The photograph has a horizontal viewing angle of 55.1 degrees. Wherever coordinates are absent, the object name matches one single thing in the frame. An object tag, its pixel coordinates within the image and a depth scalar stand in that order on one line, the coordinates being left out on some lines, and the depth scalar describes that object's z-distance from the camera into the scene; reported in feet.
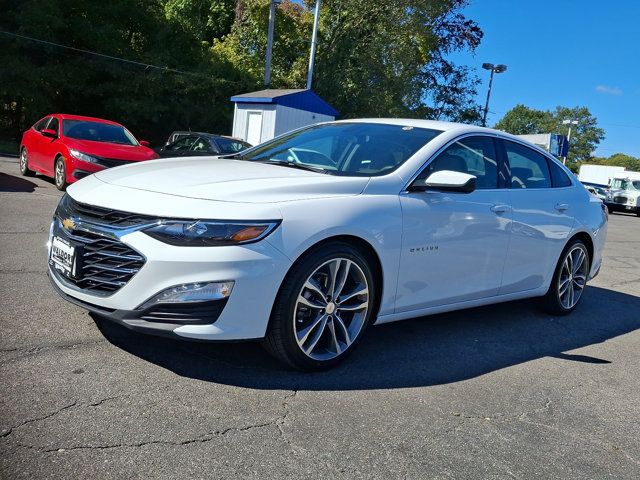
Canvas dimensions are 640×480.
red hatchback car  35.06
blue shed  60.29
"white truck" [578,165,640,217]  97.55
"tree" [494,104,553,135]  382.63
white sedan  10.51
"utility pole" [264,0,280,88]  80.79
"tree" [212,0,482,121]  97.25
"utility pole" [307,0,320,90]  81.50
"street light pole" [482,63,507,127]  113.39
